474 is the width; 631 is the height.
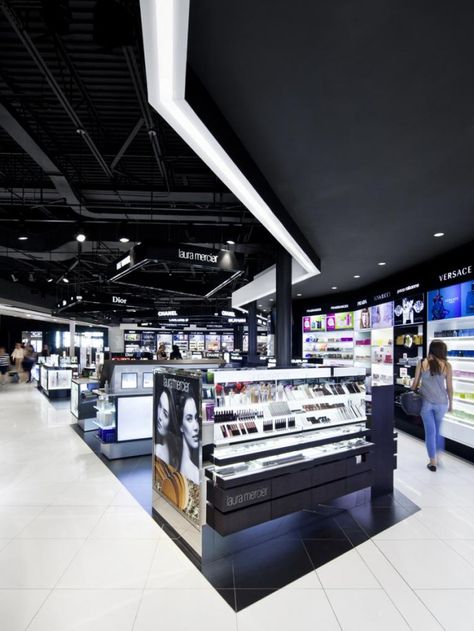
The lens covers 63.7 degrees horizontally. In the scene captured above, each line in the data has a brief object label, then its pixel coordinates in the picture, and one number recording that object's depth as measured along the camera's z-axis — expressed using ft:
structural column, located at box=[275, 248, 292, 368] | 21.35
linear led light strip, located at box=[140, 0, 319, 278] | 4.95
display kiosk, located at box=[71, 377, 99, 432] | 24.03
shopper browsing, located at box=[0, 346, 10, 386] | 51.49
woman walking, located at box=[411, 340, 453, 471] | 16.94
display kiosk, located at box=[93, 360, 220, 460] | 18.72
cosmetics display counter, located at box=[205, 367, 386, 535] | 9.83
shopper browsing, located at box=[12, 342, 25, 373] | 54.70
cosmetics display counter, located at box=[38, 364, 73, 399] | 38.06
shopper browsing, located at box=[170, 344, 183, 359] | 47.80
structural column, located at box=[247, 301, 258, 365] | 40.42
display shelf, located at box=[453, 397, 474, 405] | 19.39
